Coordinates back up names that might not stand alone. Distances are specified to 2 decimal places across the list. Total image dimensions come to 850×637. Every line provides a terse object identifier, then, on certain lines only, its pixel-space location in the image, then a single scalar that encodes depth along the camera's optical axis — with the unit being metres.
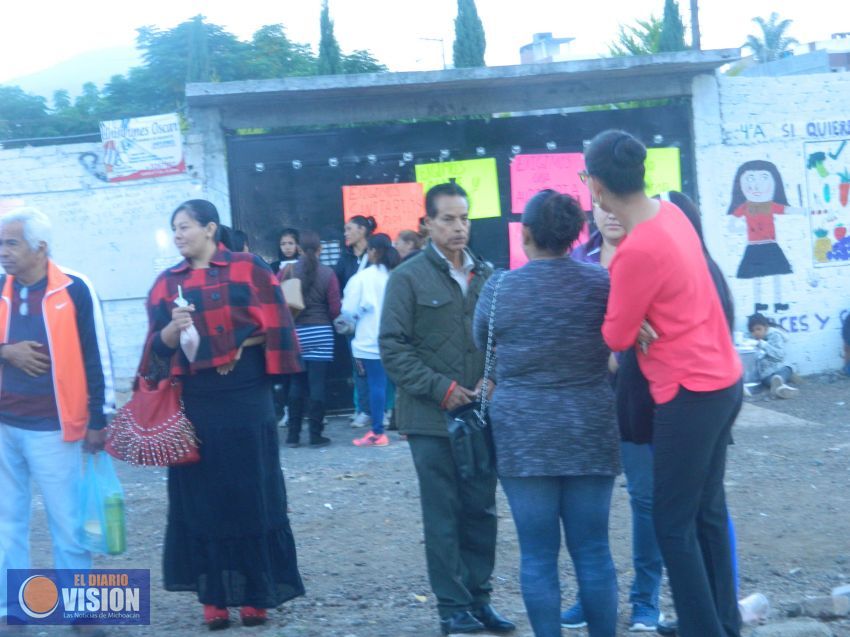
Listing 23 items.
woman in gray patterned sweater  3.83
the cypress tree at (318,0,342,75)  28.88
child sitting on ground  10.63
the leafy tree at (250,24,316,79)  36.69
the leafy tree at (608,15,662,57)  21.19
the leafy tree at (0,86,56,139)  25.70
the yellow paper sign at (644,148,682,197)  10.76
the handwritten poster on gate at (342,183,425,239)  10.48
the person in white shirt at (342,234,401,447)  9.15
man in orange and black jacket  4.82
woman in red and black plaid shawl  4.82
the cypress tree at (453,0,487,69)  29.19
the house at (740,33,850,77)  39.06
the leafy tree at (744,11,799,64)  81.51
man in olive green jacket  4.62
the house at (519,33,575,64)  68.12
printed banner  10.15
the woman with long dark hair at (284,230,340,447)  9.20
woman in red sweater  3.60
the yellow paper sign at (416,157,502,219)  10.56
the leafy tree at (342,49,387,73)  33.12
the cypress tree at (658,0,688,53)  24.47
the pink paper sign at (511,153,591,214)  10.62
